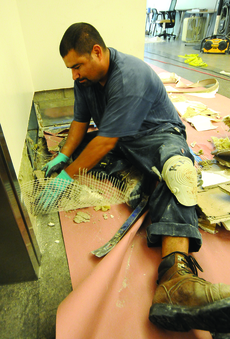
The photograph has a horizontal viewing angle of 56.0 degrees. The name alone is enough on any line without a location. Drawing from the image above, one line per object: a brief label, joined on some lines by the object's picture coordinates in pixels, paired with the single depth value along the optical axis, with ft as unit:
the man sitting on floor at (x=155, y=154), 2.25
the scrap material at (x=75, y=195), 3.85
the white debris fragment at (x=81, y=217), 3.92
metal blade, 3.26
